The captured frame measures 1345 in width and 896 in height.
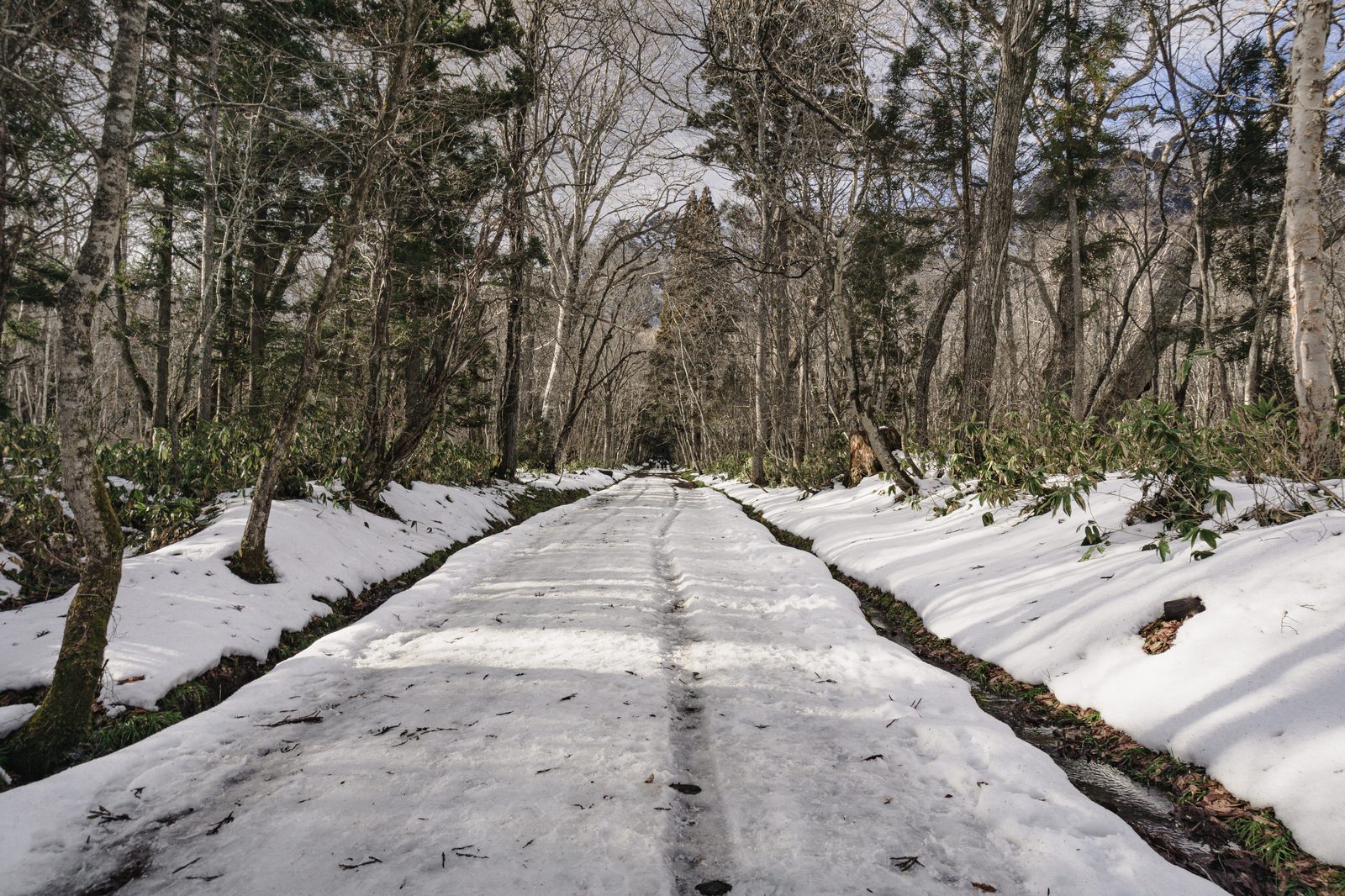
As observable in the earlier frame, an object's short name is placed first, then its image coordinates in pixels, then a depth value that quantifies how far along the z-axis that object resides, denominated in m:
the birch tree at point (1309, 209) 4.83
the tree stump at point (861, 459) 11.52
